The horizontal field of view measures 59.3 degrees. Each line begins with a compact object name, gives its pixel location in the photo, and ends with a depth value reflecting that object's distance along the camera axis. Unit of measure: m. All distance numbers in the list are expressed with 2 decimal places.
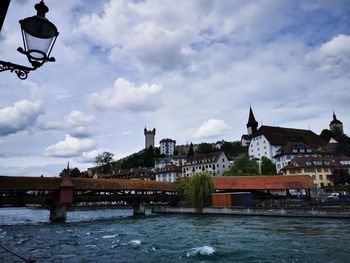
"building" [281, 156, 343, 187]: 51.59
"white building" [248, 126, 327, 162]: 65.81
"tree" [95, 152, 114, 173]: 93.06
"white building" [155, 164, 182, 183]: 74.44
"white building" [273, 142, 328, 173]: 60.25
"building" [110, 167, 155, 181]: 79.12
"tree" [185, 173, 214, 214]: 35.31
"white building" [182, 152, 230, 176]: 69.81
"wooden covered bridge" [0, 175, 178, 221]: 28.23
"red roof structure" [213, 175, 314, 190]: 37.38
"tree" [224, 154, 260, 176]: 48.84
